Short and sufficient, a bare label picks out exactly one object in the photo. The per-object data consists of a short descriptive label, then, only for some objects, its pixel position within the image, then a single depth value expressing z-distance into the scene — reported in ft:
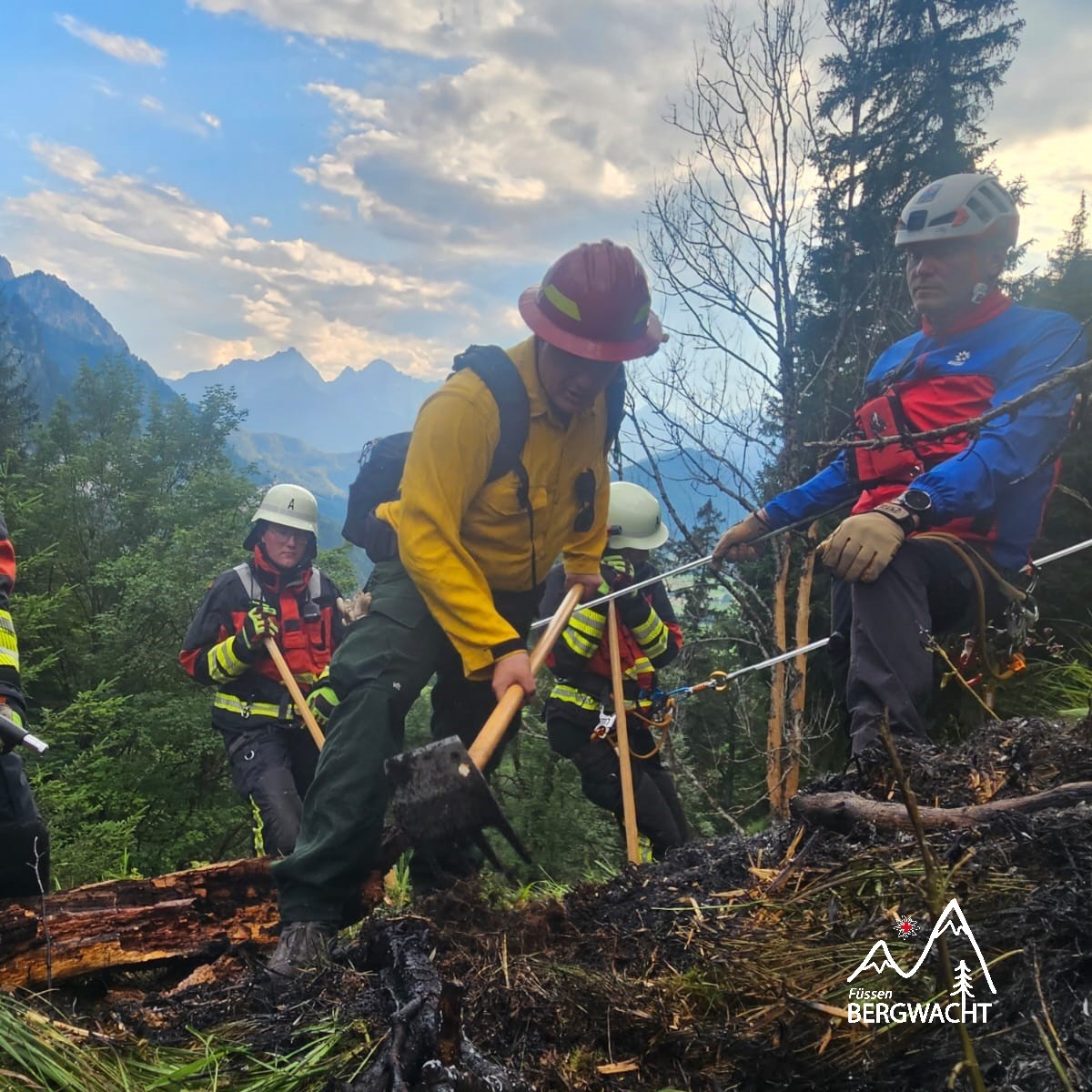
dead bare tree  29.84
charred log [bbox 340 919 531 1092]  3.90
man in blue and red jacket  8.55
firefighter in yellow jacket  7.92
